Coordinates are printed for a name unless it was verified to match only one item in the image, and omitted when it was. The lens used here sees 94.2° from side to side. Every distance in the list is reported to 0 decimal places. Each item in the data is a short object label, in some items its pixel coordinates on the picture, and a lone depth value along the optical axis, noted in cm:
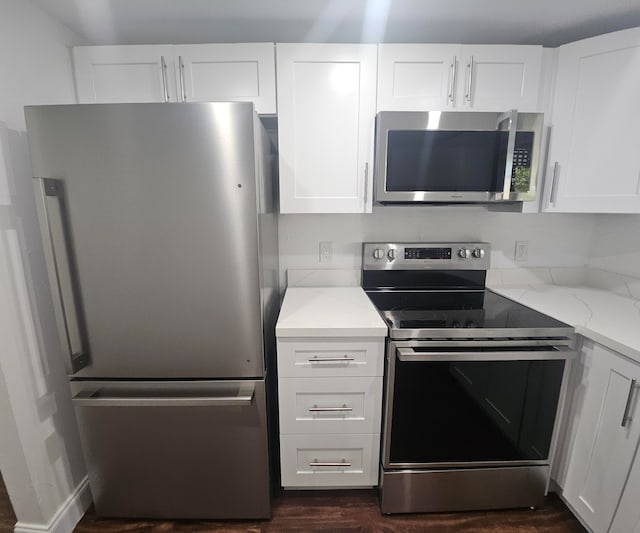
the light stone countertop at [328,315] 128
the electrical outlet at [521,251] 190
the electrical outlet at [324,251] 187
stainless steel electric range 126
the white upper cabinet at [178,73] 142
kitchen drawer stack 131
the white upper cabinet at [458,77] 143
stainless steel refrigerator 106
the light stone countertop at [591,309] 115
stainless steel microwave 138
